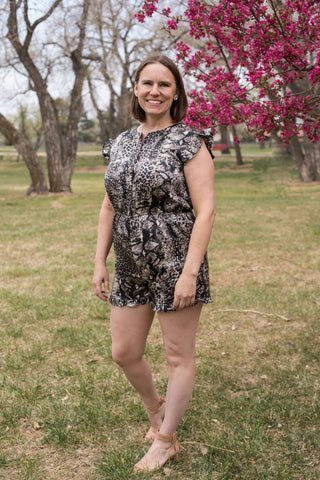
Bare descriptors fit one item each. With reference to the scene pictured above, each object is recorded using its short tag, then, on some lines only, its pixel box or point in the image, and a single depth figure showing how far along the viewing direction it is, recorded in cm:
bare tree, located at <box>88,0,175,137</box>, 2191
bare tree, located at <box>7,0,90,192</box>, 1677
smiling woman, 246
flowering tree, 335
